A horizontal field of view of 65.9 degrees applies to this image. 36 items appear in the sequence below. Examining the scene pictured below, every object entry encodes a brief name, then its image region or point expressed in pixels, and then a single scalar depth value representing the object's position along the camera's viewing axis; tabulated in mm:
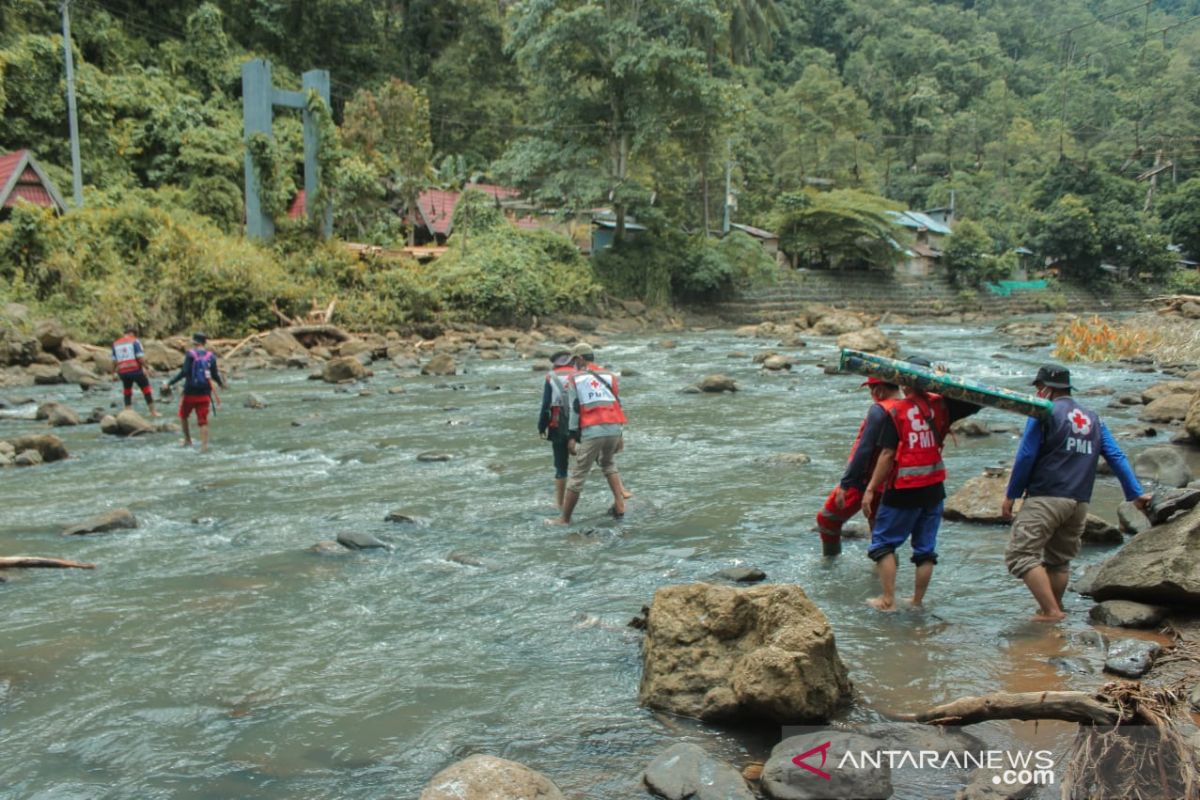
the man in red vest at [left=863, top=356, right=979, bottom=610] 6312
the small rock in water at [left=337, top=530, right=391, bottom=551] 8406
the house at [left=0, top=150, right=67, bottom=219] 28406
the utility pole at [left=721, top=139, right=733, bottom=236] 46100
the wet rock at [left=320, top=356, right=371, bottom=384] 21375
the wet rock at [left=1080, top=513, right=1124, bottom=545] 7941
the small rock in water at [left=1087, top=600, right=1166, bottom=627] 5930
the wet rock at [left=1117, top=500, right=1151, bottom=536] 8125
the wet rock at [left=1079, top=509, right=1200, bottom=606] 5852
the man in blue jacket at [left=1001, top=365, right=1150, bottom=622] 6055
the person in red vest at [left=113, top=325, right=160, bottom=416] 16203
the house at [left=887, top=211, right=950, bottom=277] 53312
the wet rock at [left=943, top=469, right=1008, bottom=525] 8883
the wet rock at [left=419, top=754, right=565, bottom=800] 3902
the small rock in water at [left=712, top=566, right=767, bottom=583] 7156
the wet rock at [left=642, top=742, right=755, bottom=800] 4109
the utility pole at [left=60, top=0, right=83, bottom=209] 27297
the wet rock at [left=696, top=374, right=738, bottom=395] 19312
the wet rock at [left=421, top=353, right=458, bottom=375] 22938
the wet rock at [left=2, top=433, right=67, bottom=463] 12555
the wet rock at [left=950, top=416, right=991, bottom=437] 13609
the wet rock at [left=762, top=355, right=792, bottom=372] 23141
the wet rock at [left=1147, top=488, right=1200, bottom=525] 6277
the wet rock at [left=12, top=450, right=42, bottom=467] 12242
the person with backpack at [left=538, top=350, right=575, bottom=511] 9445
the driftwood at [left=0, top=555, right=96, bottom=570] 5754
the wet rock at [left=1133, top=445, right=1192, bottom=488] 9747
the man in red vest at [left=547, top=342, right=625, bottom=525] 9180
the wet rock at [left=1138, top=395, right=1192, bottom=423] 13711
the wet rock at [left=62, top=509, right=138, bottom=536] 8863
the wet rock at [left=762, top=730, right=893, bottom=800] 4059
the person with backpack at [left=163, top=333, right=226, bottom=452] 13172
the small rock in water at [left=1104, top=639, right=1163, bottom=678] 5148
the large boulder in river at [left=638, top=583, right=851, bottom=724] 4719
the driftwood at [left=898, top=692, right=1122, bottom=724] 3686
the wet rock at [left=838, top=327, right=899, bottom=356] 24219
